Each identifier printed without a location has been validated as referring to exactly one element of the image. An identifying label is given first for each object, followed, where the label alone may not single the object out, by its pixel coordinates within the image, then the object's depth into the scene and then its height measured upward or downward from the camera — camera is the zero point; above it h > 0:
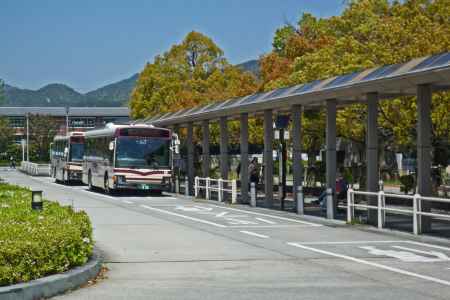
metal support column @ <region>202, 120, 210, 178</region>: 36.99 +0.96
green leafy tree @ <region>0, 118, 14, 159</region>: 108.17 +4.92
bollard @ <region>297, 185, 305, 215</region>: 25.64 -0.89
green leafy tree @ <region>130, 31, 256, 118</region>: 66.31 +7.89
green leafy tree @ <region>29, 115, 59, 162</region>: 113.53 +5.17
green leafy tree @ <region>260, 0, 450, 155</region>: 31.59 +5.24
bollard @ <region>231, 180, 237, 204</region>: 31.56 -0.83
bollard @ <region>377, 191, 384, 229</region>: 20.17 -0.90
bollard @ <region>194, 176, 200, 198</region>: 36.16 -0.51
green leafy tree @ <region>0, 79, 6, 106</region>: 67.56 +7.25
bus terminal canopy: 18.03 +2.18
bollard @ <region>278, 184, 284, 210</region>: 27.89 -0.70
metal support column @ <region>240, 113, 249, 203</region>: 31.75 +0.47
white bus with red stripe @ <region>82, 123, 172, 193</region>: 36.62 +0.68
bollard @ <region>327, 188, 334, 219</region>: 23.70 -0.91
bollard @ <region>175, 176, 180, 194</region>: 40.26 -0.61
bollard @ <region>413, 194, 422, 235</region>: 18.60 -0.99
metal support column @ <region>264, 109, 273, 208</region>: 29.32 +0.47
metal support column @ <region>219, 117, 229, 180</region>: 33.81 +0.96
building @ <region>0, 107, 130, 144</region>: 132.75 +9.45
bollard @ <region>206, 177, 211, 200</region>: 34.50 -0.56
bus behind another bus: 51.28 +0.97
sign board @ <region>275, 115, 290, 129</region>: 28.80 +1.75
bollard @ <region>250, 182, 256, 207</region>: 29.75 -0.78
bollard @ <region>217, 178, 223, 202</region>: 32.91 -0.60
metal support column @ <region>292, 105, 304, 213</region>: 27.20 +0.82
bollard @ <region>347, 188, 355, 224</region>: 22.19 -0.94
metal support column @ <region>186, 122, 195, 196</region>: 39.16 +0.63
